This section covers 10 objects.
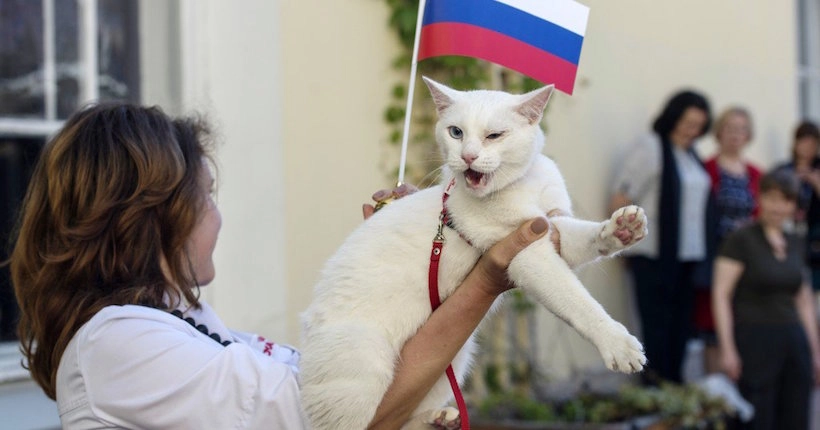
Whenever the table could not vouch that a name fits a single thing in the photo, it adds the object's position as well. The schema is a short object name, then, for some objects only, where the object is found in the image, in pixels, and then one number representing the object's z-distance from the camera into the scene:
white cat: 2.05
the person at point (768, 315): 5.59
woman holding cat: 1.98
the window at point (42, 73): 3.86
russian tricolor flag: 2.38
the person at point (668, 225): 6.52
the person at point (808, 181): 7.69
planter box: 5.25
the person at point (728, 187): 6.86
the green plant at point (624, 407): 5.46
